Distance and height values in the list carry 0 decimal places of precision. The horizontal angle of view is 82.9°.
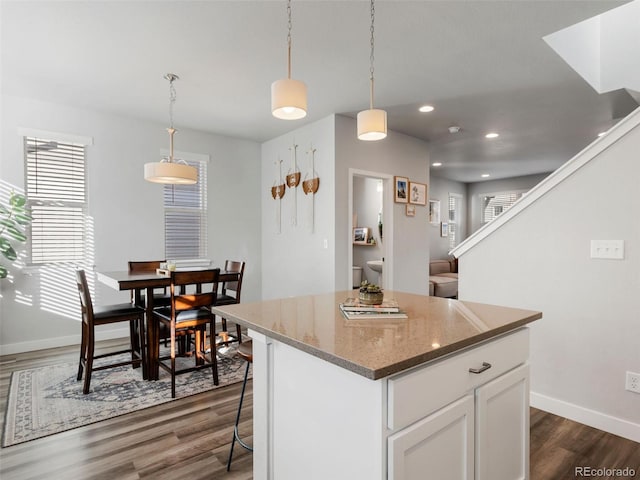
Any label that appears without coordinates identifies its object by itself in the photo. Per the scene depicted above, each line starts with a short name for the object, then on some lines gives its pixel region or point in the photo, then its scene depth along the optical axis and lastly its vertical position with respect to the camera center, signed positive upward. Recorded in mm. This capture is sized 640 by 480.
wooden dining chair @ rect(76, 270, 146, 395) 2781 -701
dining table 2873 -568
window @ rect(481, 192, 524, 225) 8898 +895
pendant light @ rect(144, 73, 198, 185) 3146 +580
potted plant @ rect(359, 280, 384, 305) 1625 -263
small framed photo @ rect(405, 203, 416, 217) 5191 +398
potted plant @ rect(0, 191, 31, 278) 3516 +150
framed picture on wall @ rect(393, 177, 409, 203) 4988 +673
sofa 7055 -844
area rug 2359 -1212
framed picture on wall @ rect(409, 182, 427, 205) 5211 +652
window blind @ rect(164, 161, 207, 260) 4848 +263
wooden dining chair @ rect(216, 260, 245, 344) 3638 -591
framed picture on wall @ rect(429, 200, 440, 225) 8641 +623
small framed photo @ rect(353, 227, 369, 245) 6727 +48
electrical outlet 2174 -877
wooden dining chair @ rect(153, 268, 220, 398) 2797 -625
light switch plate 2229 -73
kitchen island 1028 -519
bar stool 1904 -622
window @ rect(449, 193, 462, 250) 9297 +480
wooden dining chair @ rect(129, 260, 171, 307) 3414 -536
